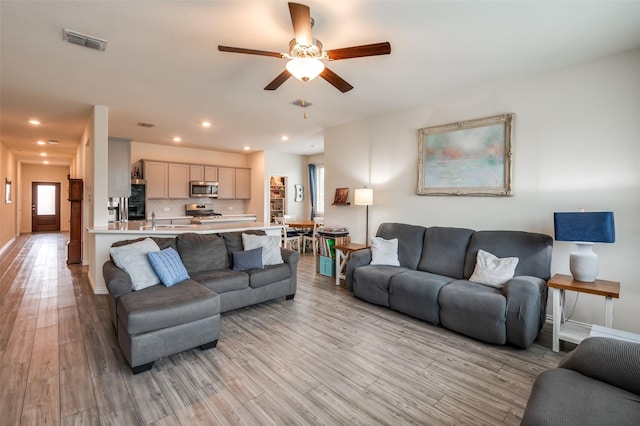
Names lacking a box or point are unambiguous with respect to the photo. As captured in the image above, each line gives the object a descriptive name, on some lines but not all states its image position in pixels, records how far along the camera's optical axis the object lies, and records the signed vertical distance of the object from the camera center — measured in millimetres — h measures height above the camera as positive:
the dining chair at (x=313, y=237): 6926 -661
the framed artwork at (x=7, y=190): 7639 +461
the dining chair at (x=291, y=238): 6836 -661
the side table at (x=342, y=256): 4684 -744
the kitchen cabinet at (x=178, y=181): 7320 +699
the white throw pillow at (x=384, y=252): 4125 -581
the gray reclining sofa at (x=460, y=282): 2746 -798
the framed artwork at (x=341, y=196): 5475 +267
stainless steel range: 7773 -49
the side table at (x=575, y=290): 2547 -786
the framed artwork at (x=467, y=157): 3600 +706
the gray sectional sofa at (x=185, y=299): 2342 -845
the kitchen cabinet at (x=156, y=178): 6952 +740
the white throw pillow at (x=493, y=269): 3141 -629
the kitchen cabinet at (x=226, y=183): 8203 +740
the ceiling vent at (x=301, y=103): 4296 +1576
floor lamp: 4727 +212
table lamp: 2588 -200
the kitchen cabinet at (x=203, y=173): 7672 +958
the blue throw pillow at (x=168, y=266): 2971 -591
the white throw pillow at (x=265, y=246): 3928 -485
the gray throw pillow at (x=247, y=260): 3736 -637
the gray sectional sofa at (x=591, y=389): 1171 -801
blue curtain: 8945 +689
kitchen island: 4070 -372
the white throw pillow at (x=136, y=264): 2873 -549
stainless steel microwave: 7566 +520
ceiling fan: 2074 +1182
